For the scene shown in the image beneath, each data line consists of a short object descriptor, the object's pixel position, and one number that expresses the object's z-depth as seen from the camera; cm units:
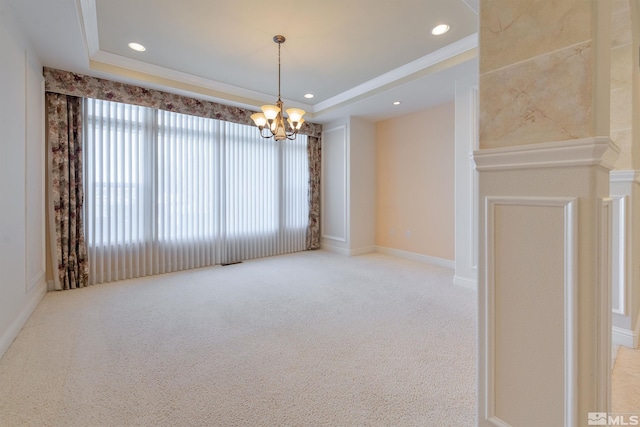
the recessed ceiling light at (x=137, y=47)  292
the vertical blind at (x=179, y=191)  343
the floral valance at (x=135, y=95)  309
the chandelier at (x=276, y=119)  290
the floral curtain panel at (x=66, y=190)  311
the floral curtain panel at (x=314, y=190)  542
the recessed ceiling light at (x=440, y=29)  262
